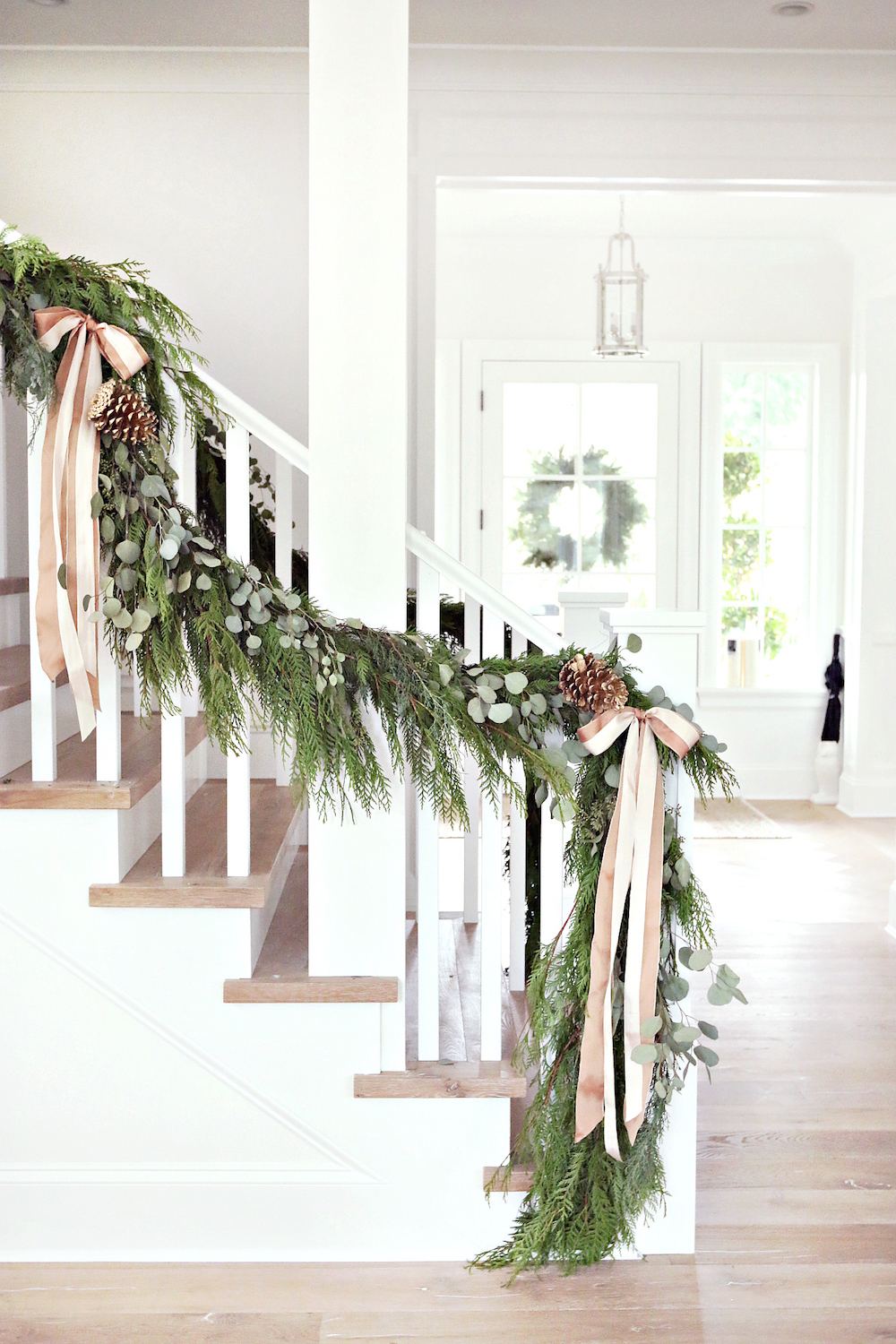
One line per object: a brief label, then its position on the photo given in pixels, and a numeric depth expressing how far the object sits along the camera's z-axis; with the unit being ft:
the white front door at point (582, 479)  18.80
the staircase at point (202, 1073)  6.29
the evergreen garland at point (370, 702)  5.92
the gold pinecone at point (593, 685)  5.93
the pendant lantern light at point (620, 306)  15.56
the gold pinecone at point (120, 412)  5.84
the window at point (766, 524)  19.19
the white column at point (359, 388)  5.97
